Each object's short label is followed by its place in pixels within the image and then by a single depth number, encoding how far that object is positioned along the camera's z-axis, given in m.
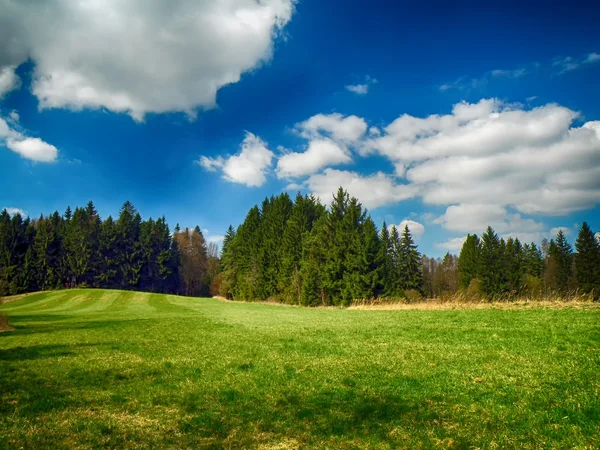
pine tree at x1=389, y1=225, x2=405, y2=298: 81.44
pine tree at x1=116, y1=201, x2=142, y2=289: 106.06
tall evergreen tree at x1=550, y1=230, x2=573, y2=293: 96.69
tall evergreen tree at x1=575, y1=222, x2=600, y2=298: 82.06
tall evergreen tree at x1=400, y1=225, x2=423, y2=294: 89.00
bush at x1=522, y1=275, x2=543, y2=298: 94.00
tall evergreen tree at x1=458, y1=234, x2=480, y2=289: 103.12
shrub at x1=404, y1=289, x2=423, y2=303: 70.79
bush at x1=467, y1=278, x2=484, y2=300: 93.27
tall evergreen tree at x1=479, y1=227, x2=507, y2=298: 92.40
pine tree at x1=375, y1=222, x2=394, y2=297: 61.88
